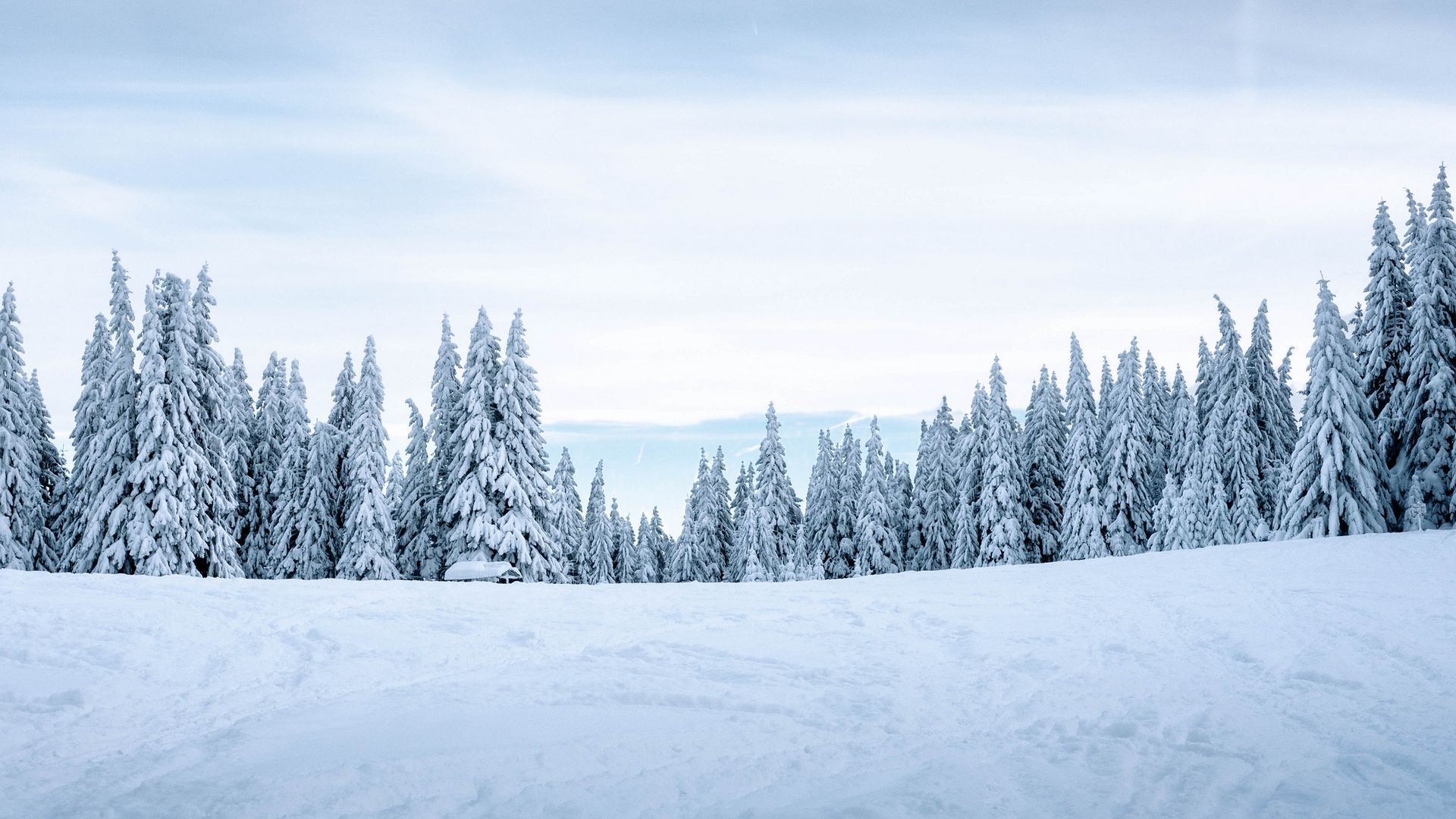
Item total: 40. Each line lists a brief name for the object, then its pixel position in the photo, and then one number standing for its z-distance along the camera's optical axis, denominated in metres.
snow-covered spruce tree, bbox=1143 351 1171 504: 55.84
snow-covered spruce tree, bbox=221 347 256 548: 44.56
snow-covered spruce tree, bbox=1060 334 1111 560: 48.22
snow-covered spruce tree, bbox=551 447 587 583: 57.38
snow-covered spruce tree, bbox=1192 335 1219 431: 50.94
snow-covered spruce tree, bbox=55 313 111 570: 35.28
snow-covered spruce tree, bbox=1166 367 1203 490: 48.03
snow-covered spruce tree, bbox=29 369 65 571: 38.69
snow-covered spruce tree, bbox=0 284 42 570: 35.56
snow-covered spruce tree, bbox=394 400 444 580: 43.59
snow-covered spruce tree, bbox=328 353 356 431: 46.59
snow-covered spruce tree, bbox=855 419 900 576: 55.66
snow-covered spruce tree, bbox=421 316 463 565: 41.91
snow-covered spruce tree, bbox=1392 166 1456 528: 30.36
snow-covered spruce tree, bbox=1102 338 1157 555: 49.03
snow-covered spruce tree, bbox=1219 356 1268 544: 43.88
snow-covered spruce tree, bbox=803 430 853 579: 61.06
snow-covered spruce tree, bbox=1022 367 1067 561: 53.09
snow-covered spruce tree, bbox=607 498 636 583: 72.88
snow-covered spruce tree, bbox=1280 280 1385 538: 29.30
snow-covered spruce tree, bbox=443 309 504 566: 36.91
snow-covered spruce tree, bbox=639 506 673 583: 78.88
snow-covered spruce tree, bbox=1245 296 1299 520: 48.50
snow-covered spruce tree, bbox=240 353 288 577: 44.91
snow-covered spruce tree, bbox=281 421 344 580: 42.75
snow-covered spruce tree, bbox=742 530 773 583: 58.88
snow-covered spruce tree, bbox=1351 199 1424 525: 32.59
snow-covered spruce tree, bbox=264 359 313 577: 43.25
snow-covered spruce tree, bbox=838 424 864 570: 60.25
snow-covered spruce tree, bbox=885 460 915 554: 61.12
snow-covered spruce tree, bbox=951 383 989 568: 52.09
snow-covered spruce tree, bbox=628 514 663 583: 72.75
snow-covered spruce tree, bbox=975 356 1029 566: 49.03
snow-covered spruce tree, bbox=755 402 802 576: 63.03
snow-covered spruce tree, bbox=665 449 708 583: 66.56
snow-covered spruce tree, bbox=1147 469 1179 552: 46.38
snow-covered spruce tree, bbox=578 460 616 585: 67.25
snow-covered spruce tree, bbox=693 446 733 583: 68.12
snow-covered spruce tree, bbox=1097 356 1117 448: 59.44
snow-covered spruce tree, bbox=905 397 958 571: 56.88
